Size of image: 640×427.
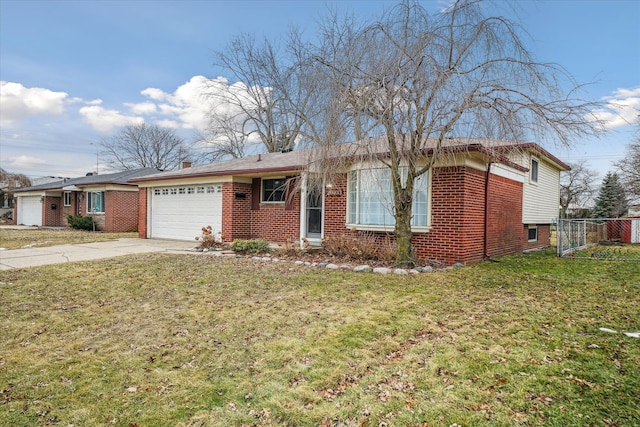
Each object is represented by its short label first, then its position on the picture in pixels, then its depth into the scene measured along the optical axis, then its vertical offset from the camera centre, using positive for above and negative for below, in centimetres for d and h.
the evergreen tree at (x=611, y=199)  2622 +138
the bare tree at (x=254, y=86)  2886 +1041
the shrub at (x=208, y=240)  1256 -88
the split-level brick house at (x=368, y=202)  886 +44
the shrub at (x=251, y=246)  1120 -95
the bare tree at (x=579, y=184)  3400 +310
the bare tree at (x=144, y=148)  4056 +723
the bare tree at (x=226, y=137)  3048 +648
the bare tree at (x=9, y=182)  3547 +288
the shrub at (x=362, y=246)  924 -79
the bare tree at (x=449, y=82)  667 +251
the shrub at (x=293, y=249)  1057 -97
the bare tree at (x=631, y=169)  2410 +342
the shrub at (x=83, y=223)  2144 -59
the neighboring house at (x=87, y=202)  2100 +67
